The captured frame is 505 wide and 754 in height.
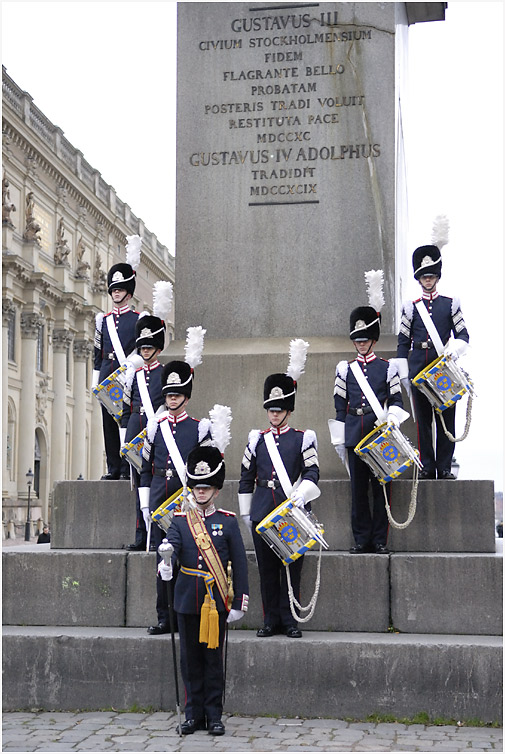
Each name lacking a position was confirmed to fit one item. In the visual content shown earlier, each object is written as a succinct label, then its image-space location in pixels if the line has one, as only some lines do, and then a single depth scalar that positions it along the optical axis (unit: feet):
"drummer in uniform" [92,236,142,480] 31.07
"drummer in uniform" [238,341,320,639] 25.20
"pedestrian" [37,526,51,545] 90.88
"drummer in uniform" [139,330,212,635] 25.99
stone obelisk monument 32.17
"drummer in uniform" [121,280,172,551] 28.37
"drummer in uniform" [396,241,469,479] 28.43
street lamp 149.59
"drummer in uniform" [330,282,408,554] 26.78
